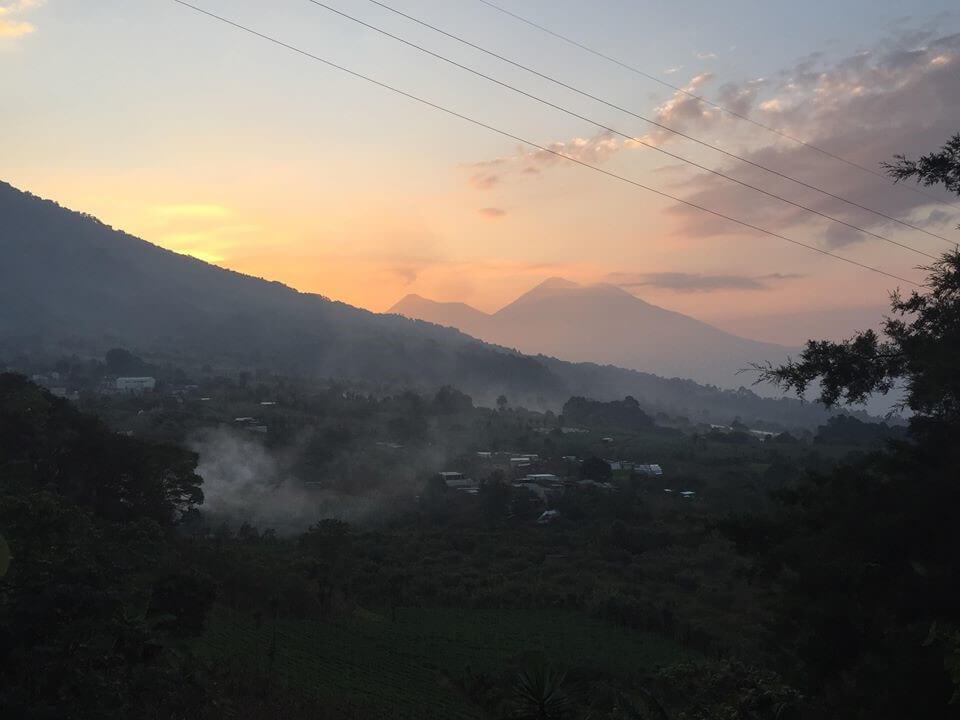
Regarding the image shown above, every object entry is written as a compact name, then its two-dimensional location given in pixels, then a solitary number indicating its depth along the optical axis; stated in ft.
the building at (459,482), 236.26
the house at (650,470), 263.29
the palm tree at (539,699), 32.68
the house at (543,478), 238.48
